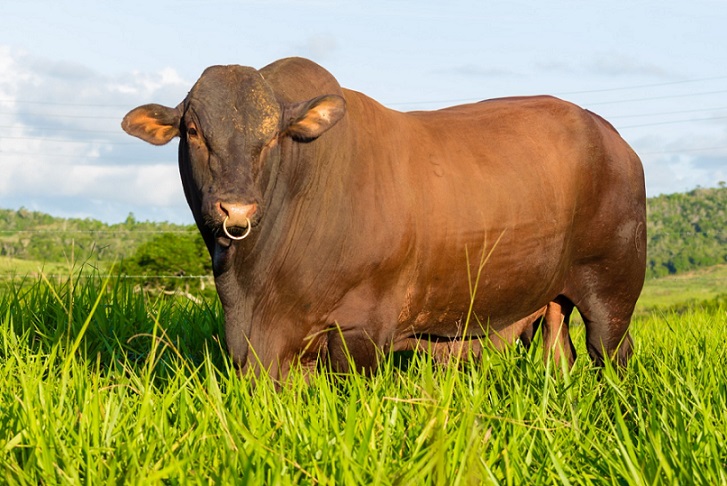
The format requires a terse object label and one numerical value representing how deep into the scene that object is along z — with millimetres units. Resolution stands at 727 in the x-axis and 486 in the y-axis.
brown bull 5051
